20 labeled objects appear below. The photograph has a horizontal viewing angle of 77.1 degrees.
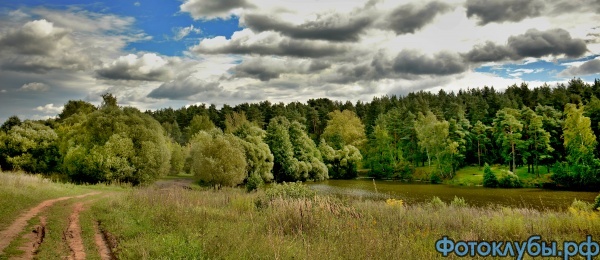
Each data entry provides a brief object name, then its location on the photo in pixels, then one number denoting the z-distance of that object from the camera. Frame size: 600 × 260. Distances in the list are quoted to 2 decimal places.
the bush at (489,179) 54.59
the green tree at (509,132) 59.19
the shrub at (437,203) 22.04
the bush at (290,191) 17.75
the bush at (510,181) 53.72
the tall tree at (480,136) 67.56
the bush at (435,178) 64.55
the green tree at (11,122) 53.34
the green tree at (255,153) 52.12
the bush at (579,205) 23.87
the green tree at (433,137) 66.75
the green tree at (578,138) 51.72
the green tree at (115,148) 35.16
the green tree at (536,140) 58.09
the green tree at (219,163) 43.25
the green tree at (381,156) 73.25
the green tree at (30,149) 40.44
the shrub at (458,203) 25.11
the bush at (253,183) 38.91
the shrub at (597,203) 23.52
